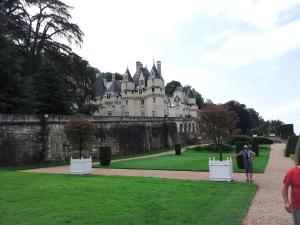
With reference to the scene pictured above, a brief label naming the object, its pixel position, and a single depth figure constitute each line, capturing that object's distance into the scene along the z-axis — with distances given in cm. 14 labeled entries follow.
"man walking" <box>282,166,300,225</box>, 346
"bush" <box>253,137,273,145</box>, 3535
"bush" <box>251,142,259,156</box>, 2008
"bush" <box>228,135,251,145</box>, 2969
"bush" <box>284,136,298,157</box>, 2036
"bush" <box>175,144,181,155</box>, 2230
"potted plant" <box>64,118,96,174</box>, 1488
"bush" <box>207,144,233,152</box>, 2558
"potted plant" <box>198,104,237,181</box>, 1454
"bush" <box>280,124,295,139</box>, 3915
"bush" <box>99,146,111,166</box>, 1617
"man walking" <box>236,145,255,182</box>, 1038
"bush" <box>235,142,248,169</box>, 1372
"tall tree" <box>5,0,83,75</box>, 2267
